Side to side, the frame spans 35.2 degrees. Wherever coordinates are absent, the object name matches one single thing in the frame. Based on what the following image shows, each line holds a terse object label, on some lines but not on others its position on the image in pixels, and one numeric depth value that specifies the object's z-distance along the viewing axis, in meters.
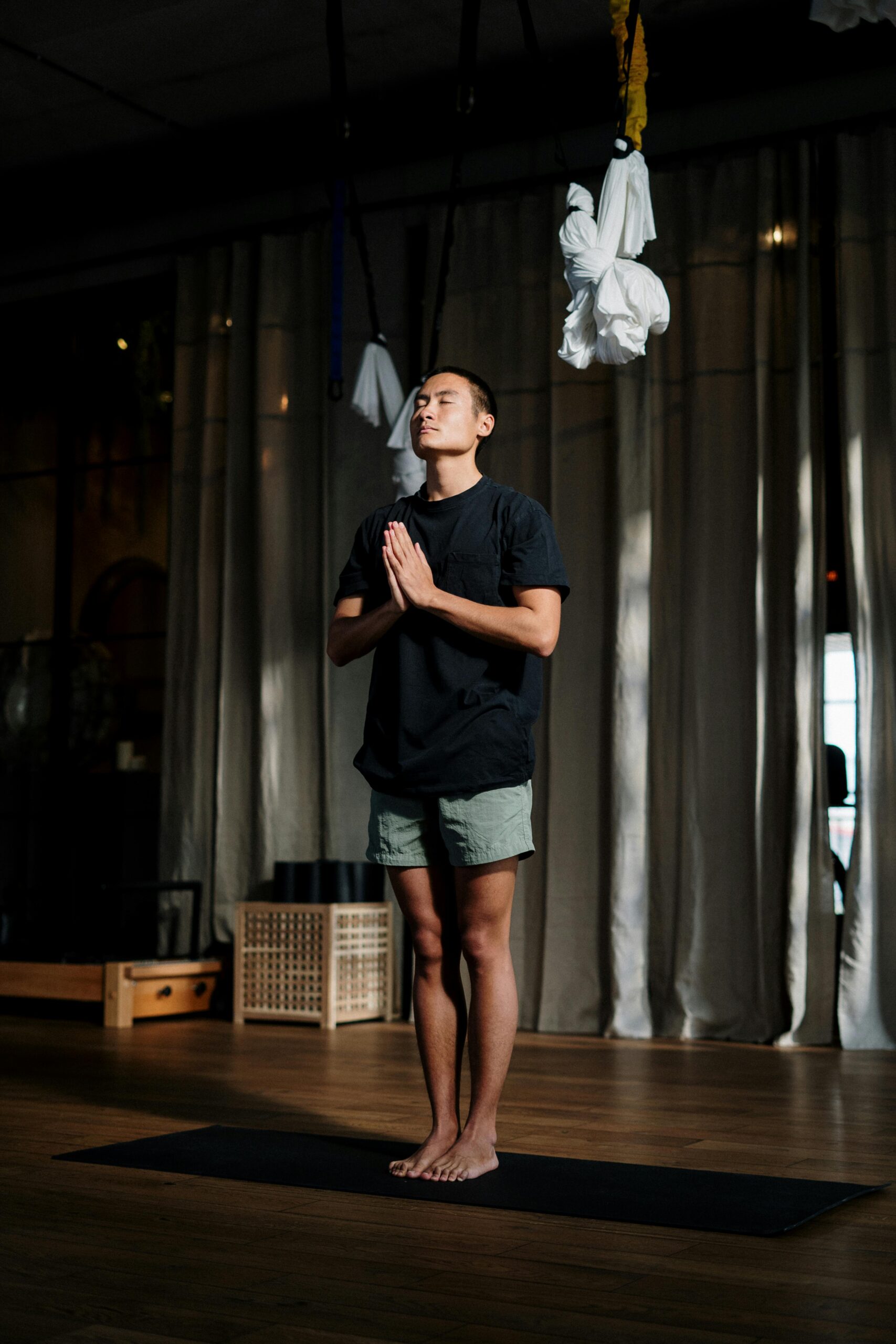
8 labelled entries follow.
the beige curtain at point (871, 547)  3.96
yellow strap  2.87
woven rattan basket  4.49
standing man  2.15
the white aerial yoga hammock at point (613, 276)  2.76
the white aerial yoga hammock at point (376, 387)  4.28
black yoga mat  1.91
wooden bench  4.55
